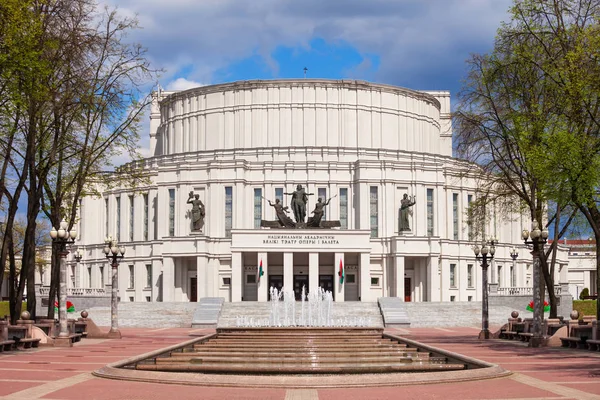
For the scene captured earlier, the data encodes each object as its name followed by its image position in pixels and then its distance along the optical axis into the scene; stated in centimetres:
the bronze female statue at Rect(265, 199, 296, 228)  6769
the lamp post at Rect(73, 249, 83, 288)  8171
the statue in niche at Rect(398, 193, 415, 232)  7106
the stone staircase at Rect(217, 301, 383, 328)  5334
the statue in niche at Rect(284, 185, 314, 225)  6869
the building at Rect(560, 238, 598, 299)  11062
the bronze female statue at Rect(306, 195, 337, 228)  6781
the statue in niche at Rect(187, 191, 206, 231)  7112
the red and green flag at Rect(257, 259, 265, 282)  6569
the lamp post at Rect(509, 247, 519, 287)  7695
